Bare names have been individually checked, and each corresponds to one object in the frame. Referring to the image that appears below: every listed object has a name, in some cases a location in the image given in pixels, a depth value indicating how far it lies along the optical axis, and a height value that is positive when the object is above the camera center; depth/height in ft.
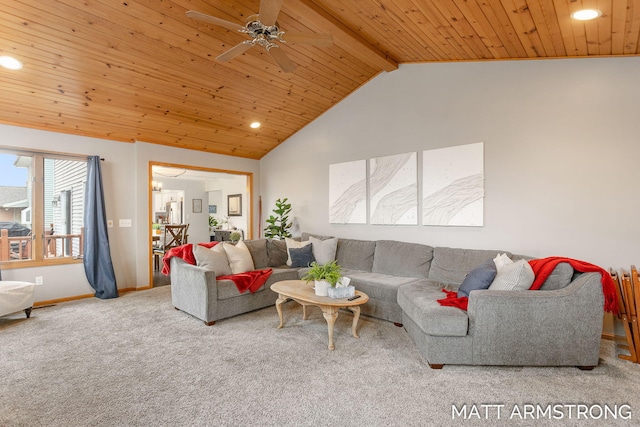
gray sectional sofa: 8.29 -2.89
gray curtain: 15.70 -1.25
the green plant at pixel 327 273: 10.47 -1.92
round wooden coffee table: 10.00 -2.70
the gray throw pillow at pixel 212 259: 13.03 -1.82
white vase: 10.68 -2.41
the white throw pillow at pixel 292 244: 16.59 -1.54
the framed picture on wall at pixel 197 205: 31.32 +0.88
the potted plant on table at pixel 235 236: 24.64 -1.65
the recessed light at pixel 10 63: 10.63 +5.02
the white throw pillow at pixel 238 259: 14.06 -1.93
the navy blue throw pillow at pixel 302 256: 16.01 -2.10
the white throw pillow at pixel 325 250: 16.08 -1.79
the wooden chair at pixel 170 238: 24.68 -1.87
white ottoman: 12.02 -3.08
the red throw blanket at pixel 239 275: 12.96 -2.50
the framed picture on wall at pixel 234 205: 31.34 +0.91
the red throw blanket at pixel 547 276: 8.42 -1.74
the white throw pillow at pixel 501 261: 10.15 -1.52
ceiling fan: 7.79 +4.81
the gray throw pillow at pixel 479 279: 9.46 -1.92
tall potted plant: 19.69 -0.57
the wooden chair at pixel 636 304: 8.90 -2.49
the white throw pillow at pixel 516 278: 8.82 -1.77
